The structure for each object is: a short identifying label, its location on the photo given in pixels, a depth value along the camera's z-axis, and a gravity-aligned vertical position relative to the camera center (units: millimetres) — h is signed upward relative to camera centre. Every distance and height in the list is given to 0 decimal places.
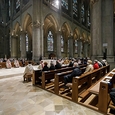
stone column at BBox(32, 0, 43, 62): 15266 +3919
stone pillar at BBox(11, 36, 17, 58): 21938 +1901
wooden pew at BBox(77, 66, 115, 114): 2424 -1001
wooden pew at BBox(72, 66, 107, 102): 3025 -871
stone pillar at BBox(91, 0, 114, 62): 8898 +2313
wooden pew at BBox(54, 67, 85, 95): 3632 -934
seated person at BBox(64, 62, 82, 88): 3728 -760
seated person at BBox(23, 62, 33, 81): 5669 -926
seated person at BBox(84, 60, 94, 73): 4456 -531
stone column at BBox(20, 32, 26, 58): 18486 +2038
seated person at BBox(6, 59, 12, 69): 11264 -925
